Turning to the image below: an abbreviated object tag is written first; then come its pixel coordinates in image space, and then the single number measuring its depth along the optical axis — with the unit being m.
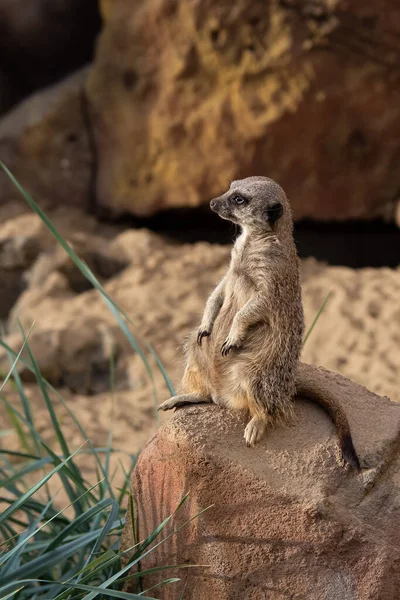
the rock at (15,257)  5.94
